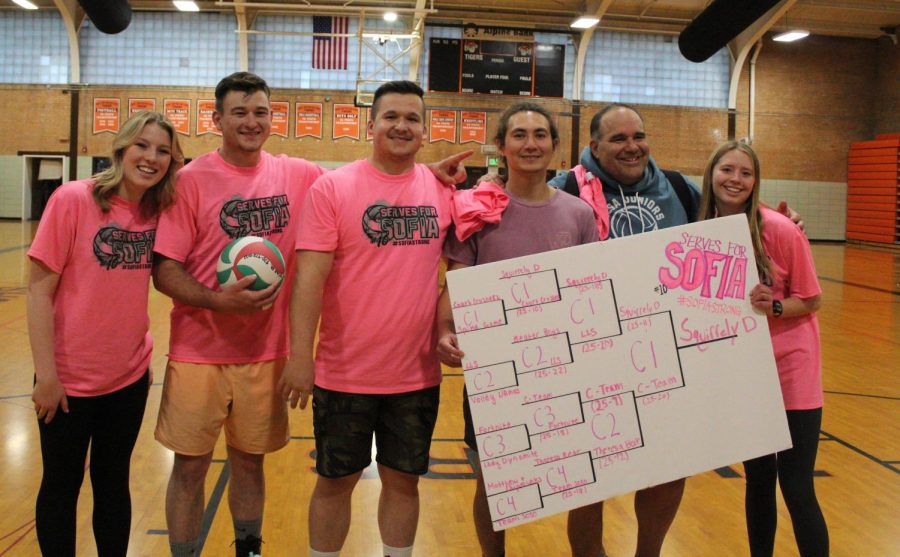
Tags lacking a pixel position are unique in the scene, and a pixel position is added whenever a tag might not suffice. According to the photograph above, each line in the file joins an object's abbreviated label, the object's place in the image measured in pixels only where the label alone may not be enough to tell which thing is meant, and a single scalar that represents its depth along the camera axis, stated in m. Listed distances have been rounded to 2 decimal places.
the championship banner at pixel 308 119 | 17.56
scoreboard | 17.56
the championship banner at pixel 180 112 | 17.28
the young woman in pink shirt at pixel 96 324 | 2.19
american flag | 16.88
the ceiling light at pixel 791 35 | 16.73
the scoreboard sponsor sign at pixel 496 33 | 17.53
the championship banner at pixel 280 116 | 17.50
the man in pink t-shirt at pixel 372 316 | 2.25
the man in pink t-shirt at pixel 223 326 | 2.46
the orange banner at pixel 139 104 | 17.20
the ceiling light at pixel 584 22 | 15.97
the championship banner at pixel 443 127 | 17.88
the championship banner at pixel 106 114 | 17.33
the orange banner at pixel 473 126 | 17.95
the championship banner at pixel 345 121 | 17.58
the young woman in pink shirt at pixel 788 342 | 2.39
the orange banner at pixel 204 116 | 17.33
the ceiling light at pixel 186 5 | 14.09
